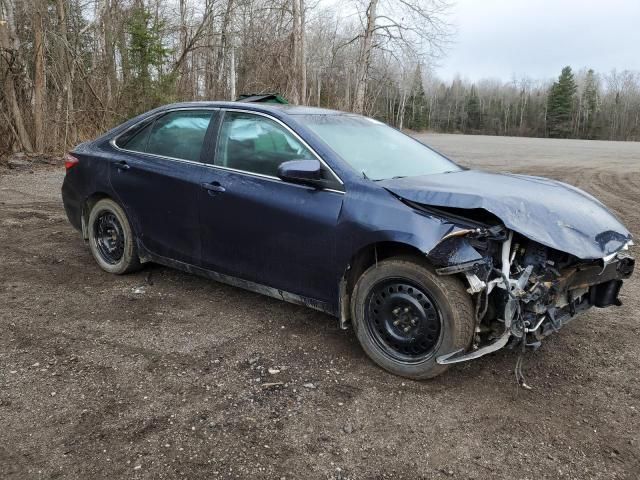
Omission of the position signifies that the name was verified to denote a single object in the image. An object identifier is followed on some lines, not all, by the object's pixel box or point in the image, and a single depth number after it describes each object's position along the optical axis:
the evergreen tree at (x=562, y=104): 91.62
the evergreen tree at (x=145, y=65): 18.62
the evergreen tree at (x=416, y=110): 90.56
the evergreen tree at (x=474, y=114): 104.69
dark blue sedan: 3.08
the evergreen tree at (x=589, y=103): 90.56
